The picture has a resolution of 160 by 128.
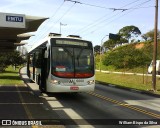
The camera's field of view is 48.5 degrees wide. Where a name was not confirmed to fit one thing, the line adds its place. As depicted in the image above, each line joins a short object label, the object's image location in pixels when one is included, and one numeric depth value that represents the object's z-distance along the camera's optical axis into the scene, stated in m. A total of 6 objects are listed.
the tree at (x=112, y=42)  64.12
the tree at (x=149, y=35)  48.24
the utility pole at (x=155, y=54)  13.71
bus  9.24
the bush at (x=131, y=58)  33.96
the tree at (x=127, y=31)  68.10
